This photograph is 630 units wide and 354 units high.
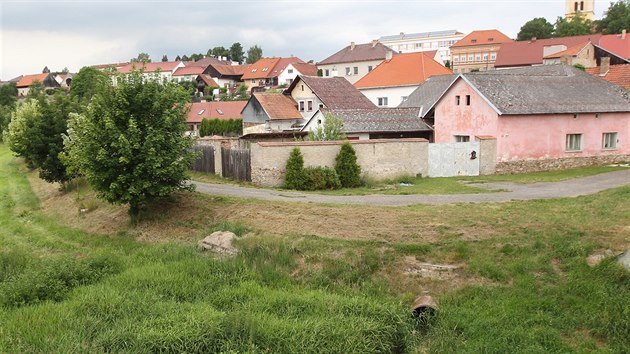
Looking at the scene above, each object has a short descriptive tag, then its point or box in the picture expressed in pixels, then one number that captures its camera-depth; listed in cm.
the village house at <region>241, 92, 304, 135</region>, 4788
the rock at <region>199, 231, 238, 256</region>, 1433
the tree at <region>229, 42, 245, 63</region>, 15976
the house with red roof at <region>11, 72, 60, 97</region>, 11531
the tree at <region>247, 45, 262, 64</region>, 14962
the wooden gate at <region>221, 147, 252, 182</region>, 2550
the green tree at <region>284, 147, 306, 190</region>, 2358
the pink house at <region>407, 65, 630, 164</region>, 2738
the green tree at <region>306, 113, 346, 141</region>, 2841
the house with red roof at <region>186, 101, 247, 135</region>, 6003
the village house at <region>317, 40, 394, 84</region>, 7781
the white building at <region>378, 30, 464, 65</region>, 13262
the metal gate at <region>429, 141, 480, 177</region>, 2648
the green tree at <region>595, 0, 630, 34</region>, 8288
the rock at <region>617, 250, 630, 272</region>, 1111
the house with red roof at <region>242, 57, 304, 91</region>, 9750
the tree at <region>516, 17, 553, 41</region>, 9775
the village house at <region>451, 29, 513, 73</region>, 9919
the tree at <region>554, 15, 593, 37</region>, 9062
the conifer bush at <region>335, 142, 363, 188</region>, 2423
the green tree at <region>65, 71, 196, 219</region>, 1762
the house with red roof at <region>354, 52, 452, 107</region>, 5297
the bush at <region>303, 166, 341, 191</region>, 2358
